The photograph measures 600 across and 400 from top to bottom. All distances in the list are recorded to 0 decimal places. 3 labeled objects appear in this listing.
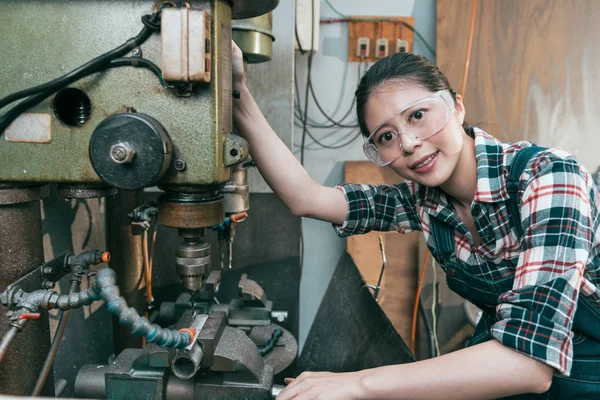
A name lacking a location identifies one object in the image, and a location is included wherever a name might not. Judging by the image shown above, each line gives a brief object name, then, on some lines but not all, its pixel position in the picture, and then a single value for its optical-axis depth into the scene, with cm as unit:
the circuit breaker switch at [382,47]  209
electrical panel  210
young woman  77
